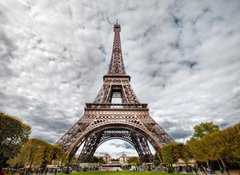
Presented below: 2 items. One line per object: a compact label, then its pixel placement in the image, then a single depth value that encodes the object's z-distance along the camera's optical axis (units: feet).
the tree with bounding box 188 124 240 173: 50.92
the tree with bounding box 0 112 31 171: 49.73
